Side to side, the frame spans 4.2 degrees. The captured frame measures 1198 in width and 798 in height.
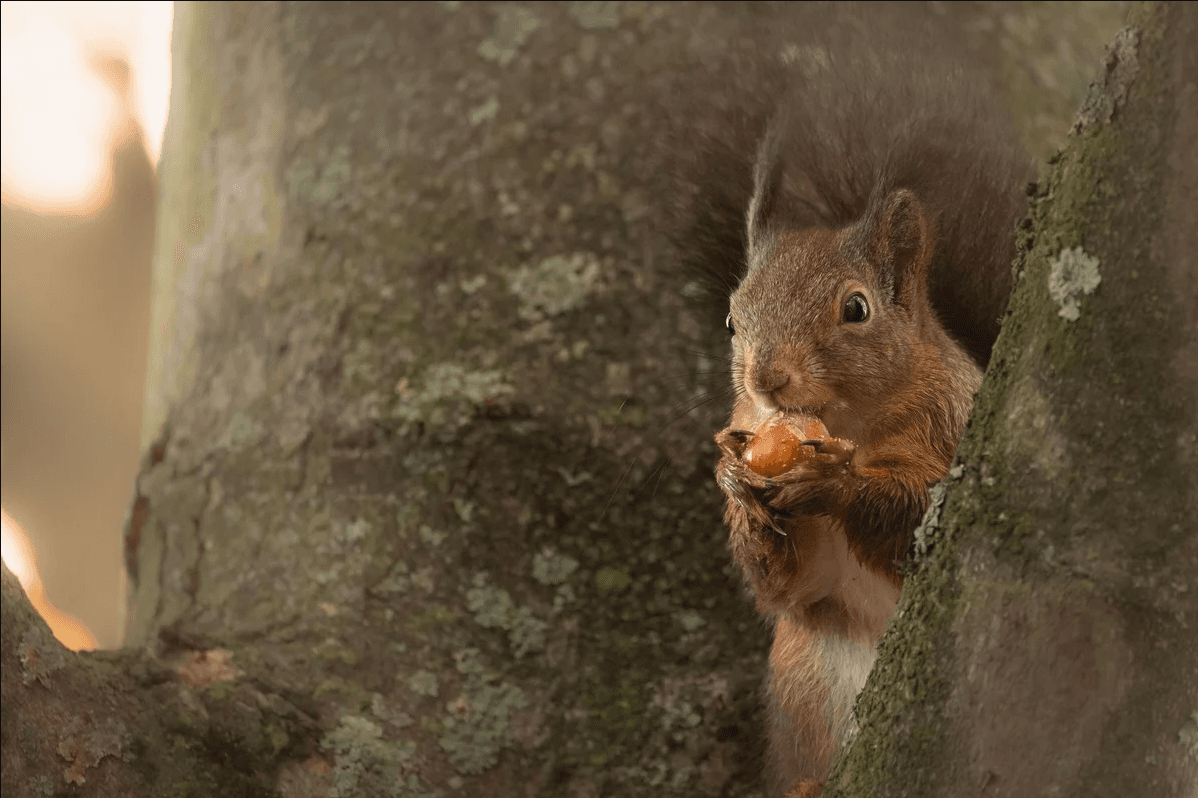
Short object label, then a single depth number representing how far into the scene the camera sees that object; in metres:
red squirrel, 4.34
